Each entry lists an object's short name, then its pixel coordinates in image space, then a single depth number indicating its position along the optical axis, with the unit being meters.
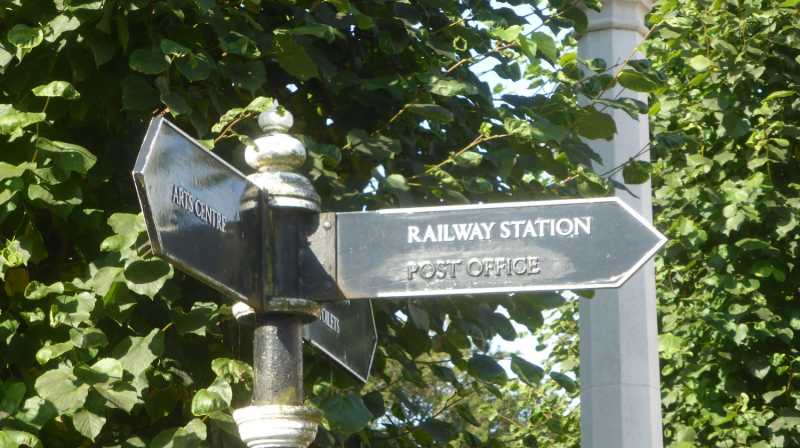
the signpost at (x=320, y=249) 2.21
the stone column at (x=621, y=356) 5.77
